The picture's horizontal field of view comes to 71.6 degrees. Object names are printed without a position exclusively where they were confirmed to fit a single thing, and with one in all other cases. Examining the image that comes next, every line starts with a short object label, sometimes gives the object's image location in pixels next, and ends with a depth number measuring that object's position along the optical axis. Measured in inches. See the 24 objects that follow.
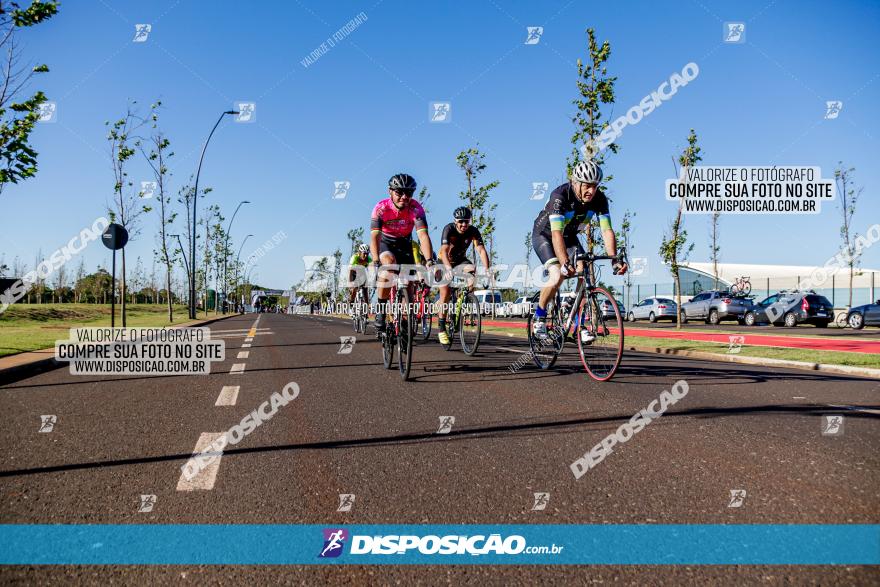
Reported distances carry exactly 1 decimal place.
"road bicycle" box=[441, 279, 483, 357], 386.9
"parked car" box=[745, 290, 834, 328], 1013.8
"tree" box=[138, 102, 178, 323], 1202.6
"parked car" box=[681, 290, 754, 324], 1233.1
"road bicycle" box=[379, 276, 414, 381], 290.6
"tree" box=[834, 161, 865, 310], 1347.2
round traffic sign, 575.8
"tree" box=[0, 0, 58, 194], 373.7
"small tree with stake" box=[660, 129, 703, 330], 895.1
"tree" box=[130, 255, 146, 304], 3175.9
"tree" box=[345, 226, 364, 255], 2937.3
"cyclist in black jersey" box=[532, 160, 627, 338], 267.3
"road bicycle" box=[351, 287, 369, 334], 659.1
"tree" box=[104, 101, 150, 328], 951.6
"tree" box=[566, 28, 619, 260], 820.6
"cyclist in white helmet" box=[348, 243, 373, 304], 617.0
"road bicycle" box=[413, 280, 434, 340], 323.0
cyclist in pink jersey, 309.6
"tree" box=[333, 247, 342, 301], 3449.8
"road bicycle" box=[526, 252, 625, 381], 260.2
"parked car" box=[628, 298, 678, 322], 1459.2
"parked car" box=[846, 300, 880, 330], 957.8
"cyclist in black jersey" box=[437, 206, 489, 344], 382.3
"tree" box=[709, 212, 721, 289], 1377.1
